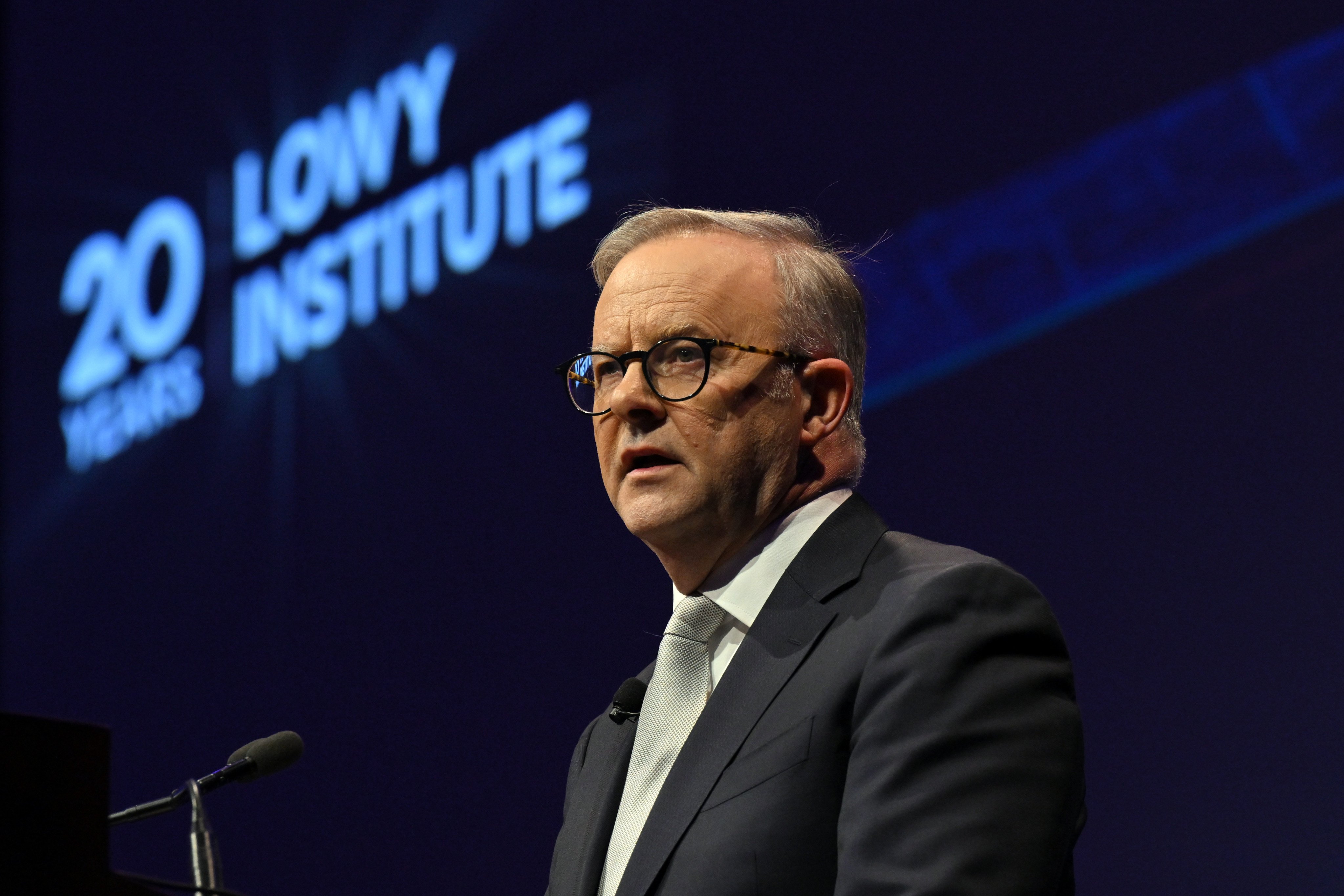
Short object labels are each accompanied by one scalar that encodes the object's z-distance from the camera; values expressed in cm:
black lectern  567
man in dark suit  572
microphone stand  596
